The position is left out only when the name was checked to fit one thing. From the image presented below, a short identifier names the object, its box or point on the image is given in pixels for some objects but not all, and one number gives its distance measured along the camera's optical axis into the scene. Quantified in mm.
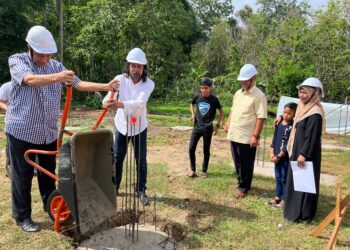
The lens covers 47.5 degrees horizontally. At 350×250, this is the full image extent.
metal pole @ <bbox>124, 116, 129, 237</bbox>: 4101
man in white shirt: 4188
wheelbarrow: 3186
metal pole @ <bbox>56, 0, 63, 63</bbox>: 16453
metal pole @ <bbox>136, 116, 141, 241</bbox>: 3833
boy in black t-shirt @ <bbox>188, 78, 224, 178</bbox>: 5840
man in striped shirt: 3369
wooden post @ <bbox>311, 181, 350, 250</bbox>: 3361
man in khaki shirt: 4805
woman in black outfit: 4051
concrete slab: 3541
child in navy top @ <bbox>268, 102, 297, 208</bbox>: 4665
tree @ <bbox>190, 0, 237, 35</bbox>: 35844
